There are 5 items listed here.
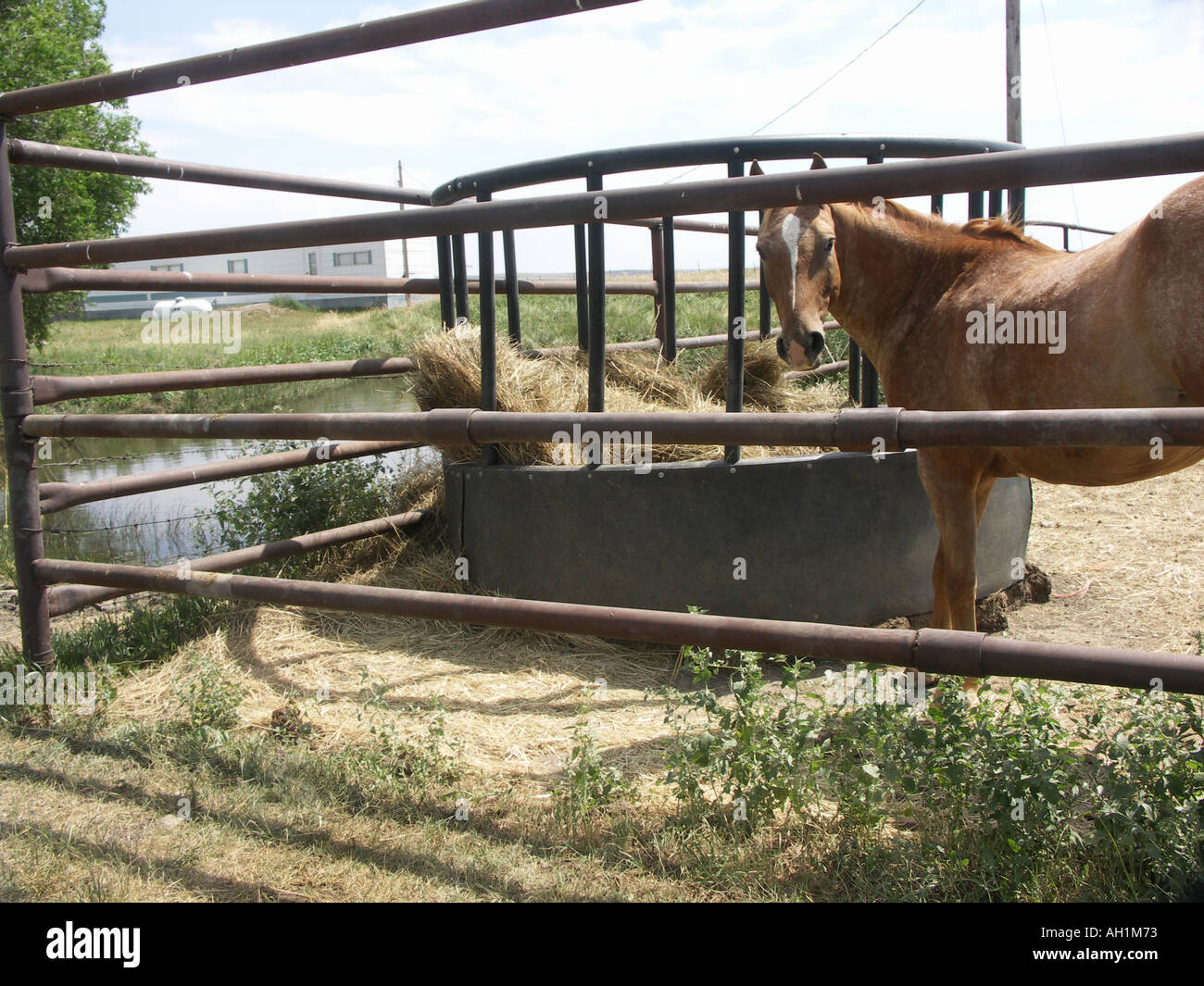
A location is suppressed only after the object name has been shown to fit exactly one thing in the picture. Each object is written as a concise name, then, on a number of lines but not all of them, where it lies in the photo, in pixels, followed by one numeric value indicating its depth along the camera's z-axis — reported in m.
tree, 13.41
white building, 37.72
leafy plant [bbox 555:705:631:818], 2.23
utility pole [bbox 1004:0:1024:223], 14.14
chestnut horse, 2.43
